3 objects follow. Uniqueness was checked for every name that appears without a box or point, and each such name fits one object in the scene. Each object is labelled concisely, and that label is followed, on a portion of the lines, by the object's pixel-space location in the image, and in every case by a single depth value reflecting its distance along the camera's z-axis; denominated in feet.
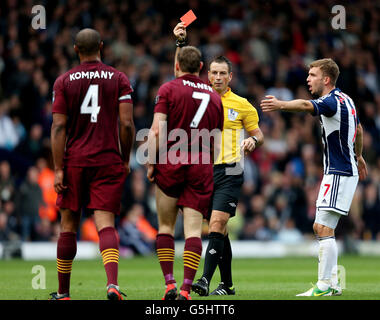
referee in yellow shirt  58.54
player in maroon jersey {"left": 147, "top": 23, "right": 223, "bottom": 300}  51.06
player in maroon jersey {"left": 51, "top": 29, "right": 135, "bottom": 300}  51.21
